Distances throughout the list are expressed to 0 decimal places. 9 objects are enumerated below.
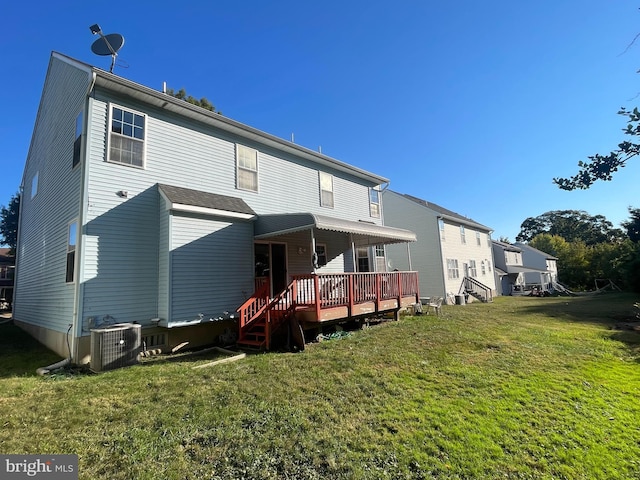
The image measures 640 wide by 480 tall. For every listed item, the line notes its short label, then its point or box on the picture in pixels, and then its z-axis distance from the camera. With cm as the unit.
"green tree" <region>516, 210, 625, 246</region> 6856
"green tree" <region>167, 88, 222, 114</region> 2153
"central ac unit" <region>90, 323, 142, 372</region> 642
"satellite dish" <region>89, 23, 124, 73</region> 888
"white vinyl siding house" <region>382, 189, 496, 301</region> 2247
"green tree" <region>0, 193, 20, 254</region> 3291
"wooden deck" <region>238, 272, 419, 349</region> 816
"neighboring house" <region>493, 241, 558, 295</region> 3494
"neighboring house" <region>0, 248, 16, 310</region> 3128
